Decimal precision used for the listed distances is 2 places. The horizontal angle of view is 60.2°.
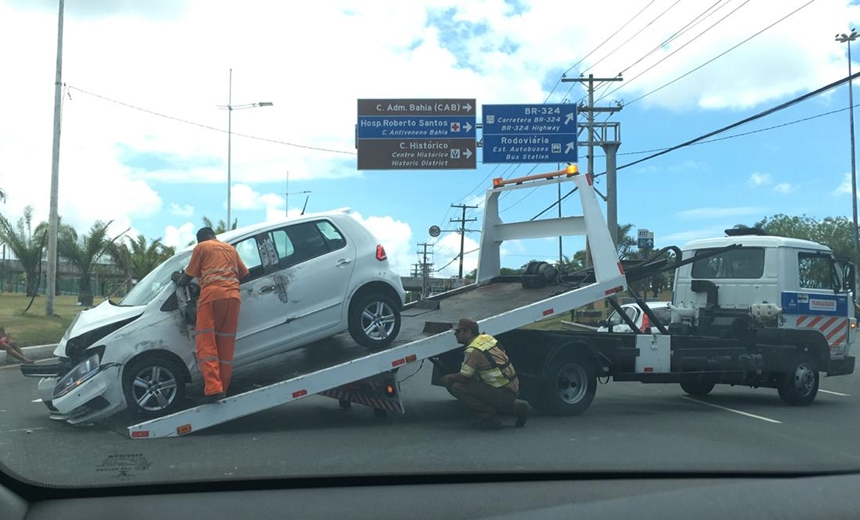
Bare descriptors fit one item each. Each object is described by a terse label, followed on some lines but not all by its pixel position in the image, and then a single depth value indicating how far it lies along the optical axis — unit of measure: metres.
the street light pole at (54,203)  19.28
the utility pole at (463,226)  54.17
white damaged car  7.22
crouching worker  8.23
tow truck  8.38
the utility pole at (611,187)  23.50
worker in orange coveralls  7.13
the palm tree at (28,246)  27.11
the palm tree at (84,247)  23.28
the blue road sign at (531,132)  19.08
